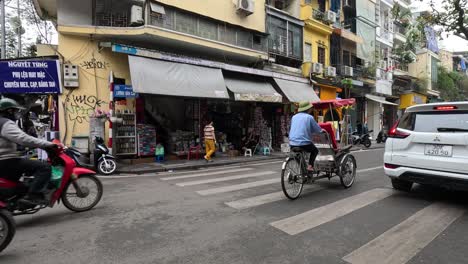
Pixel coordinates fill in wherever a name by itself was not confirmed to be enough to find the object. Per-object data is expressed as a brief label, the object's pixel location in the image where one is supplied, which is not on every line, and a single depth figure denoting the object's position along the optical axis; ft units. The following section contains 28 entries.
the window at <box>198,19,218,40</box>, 46.75
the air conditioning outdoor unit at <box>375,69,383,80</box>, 87.97
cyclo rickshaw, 20.29
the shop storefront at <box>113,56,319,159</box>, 39.32
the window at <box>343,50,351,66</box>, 80.43
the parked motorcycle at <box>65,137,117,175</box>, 33.03
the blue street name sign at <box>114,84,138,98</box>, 38.19
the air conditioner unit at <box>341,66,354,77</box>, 76.18
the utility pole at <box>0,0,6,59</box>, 57.35
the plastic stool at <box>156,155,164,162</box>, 40.87
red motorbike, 14.78
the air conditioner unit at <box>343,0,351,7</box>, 81.43
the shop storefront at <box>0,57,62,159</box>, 35.37
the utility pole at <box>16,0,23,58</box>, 67.25
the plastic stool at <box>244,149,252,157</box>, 48.65
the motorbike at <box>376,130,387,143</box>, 79.87
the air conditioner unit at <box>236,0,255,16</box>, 50.60
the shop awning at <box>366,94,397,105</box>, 85.70
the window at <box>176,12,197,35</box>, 44.04
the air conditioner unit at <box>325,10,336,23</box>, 71.16
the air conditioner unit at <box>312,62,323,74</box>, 65.67
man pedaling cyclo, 21.03
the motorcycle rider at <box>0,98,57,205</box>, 14.39
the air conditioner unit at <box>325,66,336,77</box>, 69.85
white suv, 17.42
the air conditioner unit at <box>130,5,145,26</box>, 39.37
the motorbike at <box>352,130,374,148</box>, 68.33
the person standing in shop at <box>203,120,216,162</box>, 41.24
